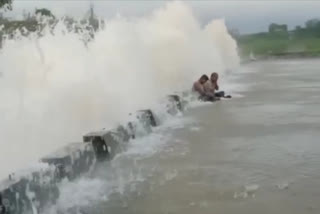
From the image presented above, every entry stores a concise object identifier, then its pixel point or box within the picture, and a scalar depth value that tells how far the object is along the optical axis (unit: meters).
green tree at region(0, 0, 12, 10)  26.00
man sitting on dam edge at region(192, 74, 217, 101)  17.55
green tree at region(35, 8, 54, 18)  49.61
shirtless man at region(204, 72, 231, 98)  17.69
